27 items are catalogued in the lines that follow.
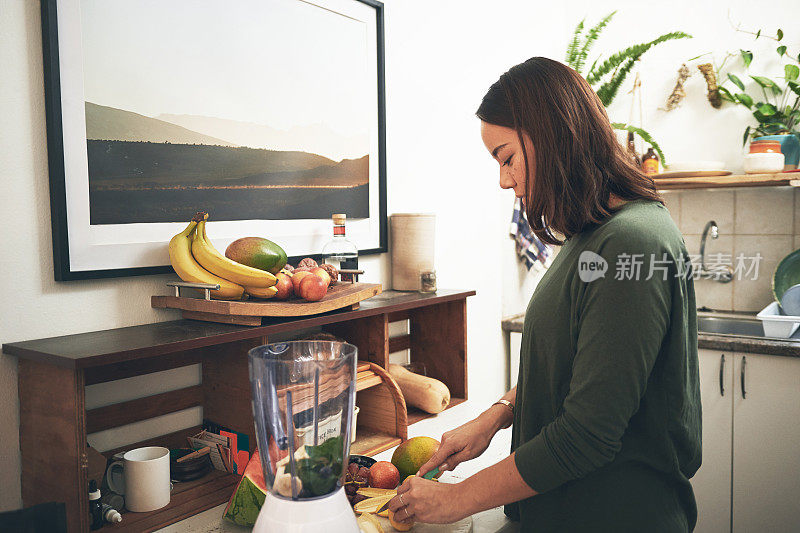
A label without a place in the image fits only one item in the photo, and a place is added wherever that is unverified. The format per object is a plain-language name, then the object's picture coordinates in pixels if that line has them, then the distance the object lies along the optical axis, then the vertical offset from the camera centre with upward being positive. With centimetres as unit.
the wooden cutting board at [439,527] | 118 -57
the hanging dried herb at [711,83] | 304 +71
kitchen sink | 286 -46
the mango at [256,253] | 143 -4
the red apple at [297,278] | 148 -10
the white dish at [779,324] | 246 -39
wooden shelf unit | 112 -34
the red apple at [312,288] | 145 -12
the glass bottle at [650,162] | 310 +33
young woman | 94 -18
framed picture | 129 +28
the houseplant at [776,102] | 281 +59
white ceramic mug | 126 -50
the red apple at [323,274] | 150 -9
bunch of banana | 138 -7
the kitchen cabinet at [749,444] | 239 -85
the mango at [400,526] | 115 -54
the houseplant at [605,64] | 308 +83
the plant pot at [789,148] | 281 +36
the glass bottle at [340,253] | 182 -5
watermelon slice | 117 -50
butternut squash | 193 -49
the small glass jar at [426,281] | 205 -16
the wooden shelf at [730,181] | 268 +21
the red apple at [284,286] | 145 -12
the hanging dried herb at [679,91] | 313 +70
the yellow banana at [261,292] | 143 -13
